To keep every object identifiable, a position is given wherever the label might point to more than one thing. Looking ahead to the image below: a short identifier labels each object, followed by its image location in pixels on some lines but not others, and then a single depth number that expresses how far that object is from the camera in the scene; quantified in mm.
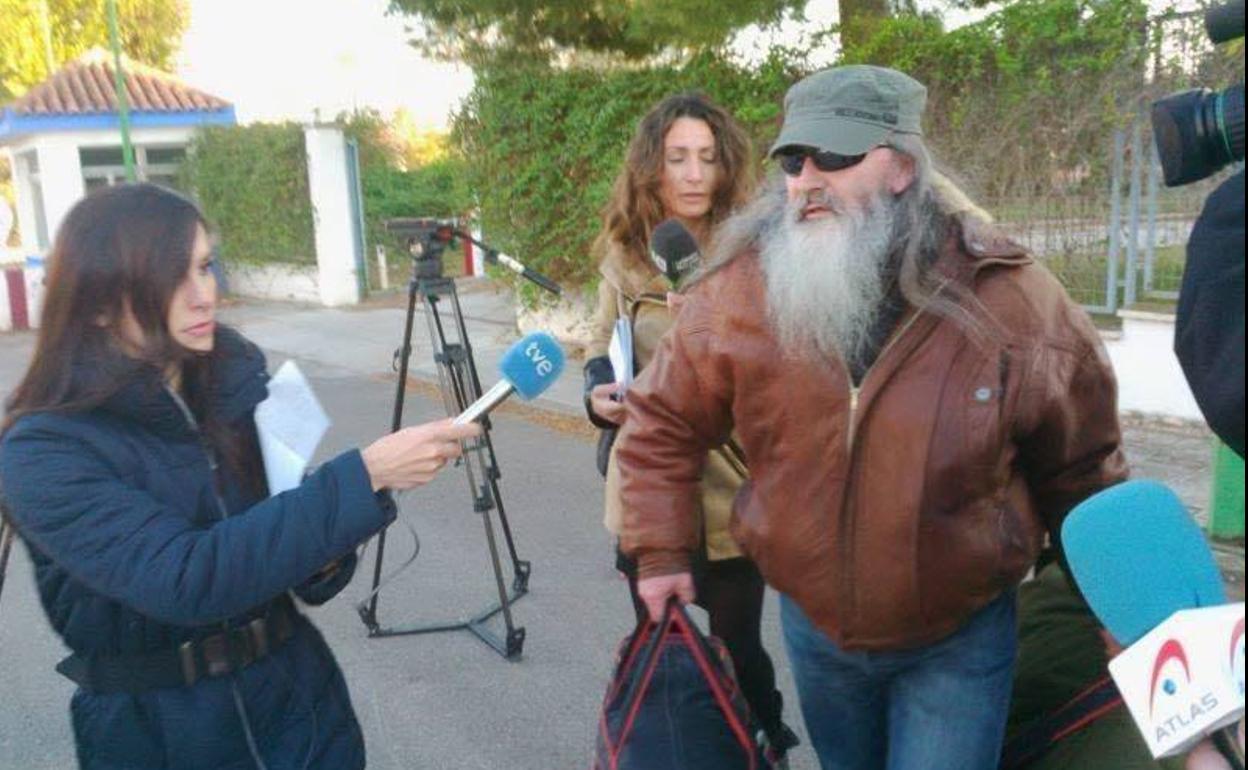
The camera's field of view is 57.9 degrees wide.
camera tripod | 3992
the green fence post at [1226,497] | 4422
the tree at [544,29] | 7273
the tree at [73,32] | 31270
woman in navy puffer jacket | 1696
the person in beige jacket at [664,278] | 2789
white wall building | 18828
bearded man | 1841
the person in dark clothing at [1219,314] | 1143
